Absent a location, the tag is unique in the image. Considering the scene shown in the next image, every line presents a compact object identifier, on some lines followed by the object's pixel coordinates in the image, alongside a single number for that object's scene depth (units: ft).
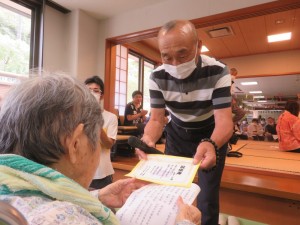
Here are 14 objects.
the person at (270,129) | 21.59
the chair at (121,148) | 9.77
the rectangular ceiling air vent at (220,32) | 13.52
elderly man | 3.50
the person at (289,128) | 11.74
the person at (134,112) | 12.42
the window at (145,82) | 18.87
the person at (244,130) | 21.13
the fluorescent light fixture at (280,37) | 14.38
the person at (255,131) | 22.34
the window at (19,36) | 9.04
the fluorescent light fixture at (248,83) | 27.56
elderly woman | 1.20
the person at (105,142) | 6.11
